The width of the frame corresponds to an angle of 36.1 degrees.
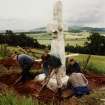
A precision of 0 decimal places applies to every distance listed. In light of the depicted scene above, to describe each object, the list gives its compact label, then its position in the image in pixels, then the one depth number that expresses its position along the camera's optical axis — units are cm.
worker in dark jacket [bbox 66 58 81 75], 635
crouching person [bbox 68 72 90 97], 553
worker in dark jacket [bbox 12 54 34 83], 620
